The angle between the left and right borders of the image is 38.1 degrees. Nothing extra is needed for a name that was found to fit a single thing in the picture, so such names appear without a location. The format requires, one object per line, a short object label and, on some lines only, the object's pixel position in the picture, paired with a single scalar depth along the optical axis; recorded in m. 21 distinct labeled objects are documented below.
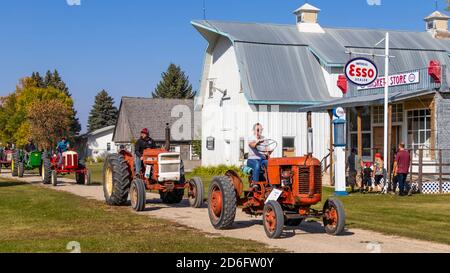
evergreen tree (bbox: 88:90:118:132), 99.25
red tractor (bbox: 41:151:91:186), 25.56
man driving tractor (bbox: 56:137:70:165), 26.53
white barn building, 34.84
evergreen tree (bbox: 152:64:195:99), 89.91
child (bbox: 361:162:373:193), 23.67
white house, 85.25
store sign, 25.14
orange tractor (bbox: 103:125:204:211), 15.73
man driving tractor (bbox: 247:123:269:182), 12.16
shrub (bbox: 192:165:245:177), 36.79
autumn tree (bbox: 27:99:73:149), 74.12
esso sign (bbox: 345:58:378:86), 26.09
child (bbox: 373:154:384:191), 23.58
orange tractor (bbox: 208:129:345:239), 11.25
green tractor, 30.16
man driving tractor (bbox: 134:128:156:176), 16.12
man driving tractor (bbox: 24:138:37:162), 34.58
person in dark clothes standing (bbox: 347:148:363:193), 23.36
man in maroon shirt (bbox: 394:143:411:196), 21.64
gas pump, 21.48
